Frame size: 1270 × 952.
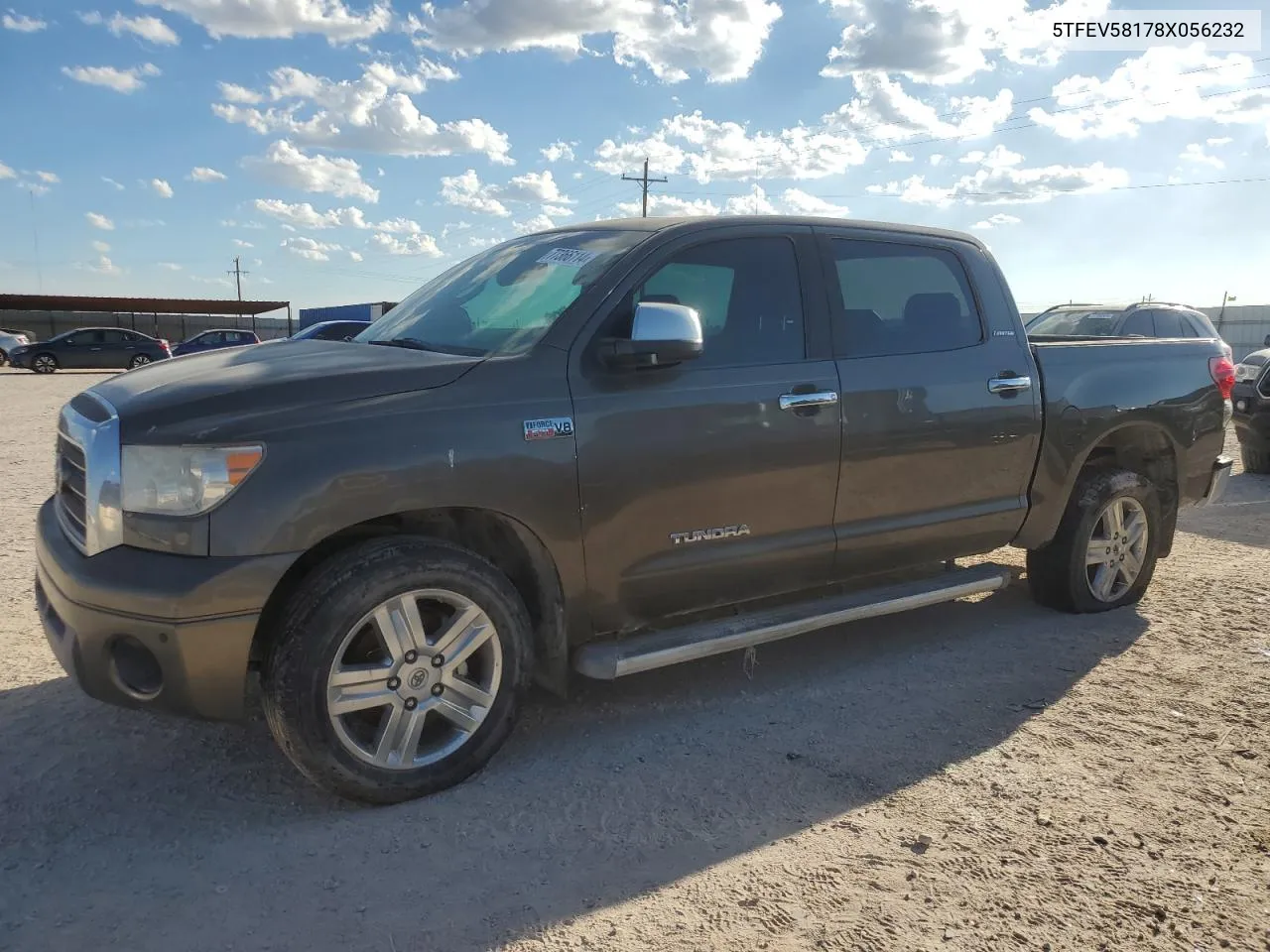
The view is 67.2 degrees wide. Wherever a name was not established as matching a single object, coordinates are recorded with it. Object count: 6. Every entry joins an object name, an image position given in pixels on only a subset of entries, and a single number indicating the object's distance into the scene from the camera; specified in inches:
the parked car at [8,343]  1230.3
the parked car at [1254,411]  386.9
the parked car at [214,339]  1147.3
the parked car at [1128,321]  481.1
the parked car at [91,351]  1112.8
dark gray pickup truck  111.1
